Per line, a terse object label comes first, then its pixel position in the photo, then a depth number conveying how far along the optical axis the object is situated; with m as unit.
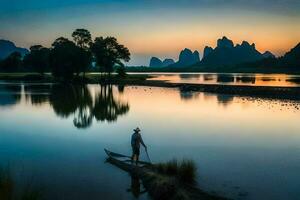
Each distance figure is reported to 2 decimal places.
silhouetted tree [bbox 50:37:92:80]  112.75
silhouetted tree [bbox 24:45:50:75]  142.86
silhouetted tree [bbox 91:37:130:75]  115.44
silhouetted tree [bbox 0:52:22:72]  179.62
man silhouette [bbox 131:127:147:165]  21.08
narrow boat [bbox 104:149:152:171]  20.68
